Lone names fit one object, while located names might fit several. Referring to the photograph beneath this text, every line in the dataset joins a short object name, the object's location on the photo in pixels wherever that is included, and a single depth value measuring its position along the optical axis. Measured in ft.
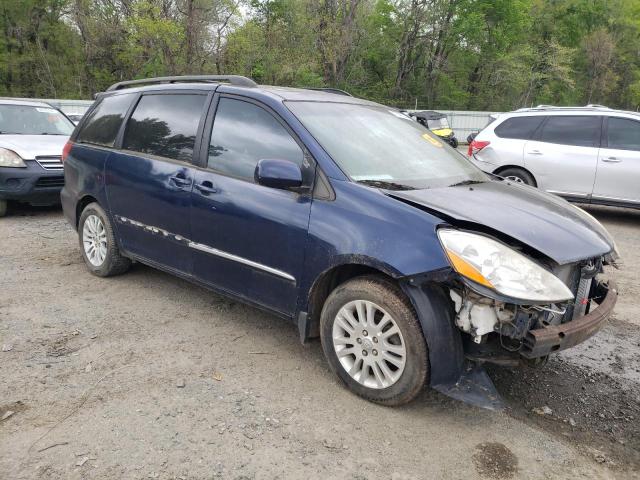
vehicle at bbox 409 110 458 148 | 62.03
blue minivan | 8.80
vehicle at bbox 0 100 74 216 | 23.17
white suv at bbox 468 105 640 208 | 25.85
